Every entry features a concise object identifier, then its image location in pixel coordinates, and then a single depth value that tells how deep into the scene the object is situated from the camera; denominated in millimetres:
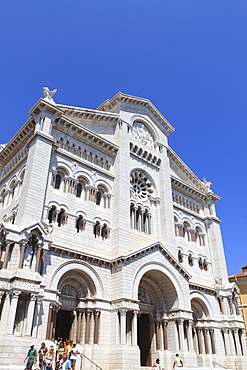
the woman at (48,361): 15719
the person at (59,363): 17303
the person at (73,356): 16828
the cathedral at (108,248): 20266
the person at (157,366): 19875
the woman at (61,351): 17922
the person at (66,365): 15905
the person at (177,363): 21277
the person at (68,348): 18272
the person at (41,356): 16906
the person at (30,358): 15398
